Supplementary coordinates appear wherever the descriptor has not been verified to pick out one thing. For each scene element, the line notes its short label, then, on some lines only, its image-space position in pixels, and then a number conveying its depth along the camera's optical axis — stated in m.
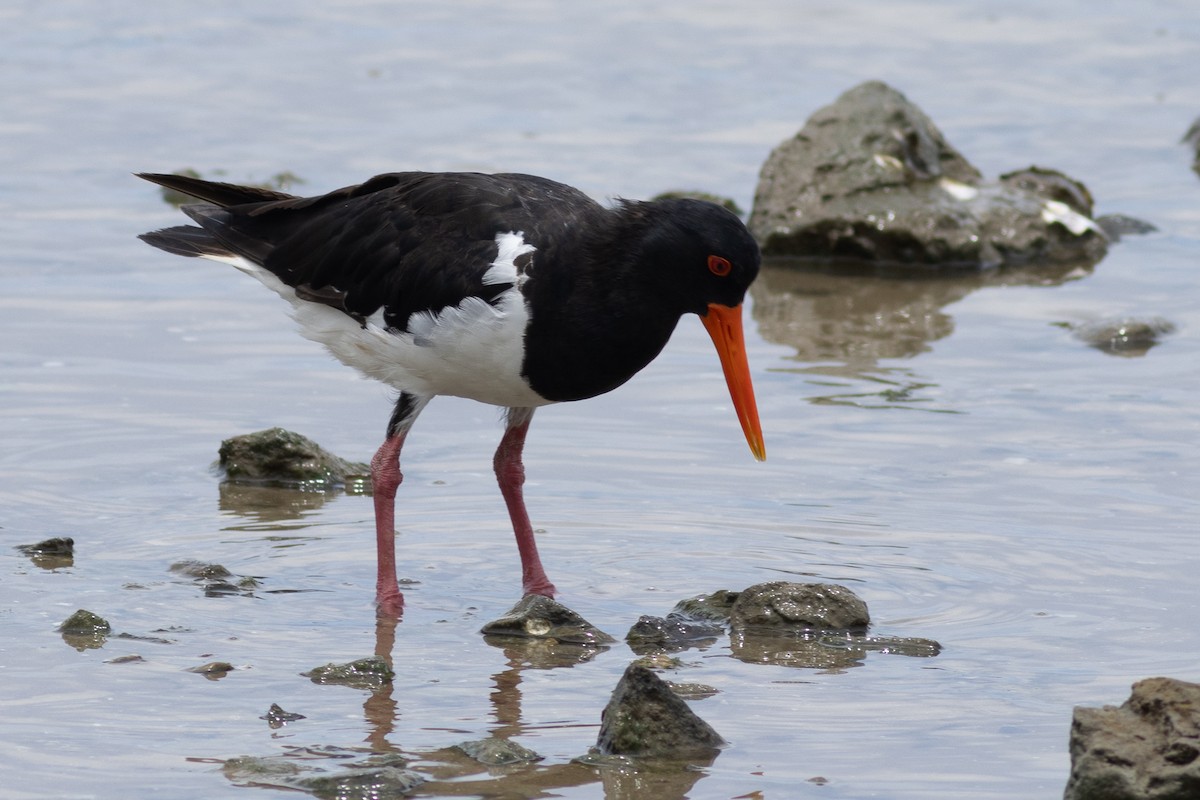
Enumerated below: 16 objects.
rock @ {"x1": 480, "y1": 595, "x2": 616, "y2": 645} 12.90
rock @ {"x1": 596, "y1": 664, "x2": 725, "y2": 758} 10.41
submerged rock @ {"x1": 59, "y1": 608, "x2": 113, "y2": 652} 12.33
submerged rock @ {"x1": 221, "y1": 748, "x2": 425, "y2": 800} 9.84
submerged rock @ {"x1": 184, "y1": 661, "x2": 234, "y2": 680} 11.77
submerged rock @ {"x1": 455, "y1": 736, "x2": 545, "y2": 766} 10.37
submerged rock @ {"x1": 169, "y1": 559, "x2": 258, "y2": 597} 13.59
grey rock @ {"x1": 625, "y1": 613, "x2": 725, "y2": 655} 12.78
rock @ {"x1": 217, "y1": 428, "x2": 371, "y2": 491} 16.09
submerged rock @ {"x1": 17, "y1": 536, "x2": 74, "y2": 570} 14.03
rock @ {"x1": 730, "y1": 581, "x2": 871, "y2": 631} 12.95
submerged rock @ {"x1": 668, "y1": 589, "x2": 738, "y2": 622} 13.25
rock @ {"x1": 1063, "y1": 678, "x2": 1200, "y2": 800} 9.12
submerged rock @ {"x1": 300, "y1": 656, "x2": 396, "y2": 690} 11.78
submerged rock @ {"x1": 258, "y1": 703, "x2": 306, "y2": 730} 10.94
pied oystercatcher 13.30
